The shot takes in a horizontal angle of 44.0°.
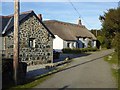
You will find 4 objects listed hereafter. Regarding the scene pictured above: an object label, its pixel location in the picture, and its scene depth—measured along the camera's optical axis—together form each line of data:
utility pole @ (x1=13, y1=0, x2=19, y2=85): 8.23
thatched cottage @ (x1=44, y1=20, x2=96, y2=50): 29.05
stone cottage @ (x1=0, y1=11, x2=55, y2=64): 14.07
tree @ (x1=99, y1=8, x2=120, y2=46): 20.81
